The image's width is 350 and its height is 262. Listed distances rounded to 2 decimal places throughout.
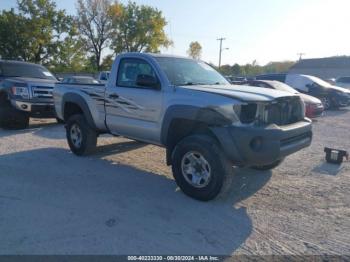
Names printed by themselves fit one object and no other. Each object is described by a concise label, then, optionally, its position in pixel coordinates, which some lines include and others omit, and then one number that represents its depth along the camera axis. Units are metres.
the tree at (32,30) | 39.56
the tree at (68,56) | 42.34
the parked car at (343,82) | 25.95
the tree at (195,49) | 74.75
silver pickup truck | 4.22
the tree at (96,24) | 48.31
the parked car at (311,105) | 12.23
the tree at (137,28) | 50.31
